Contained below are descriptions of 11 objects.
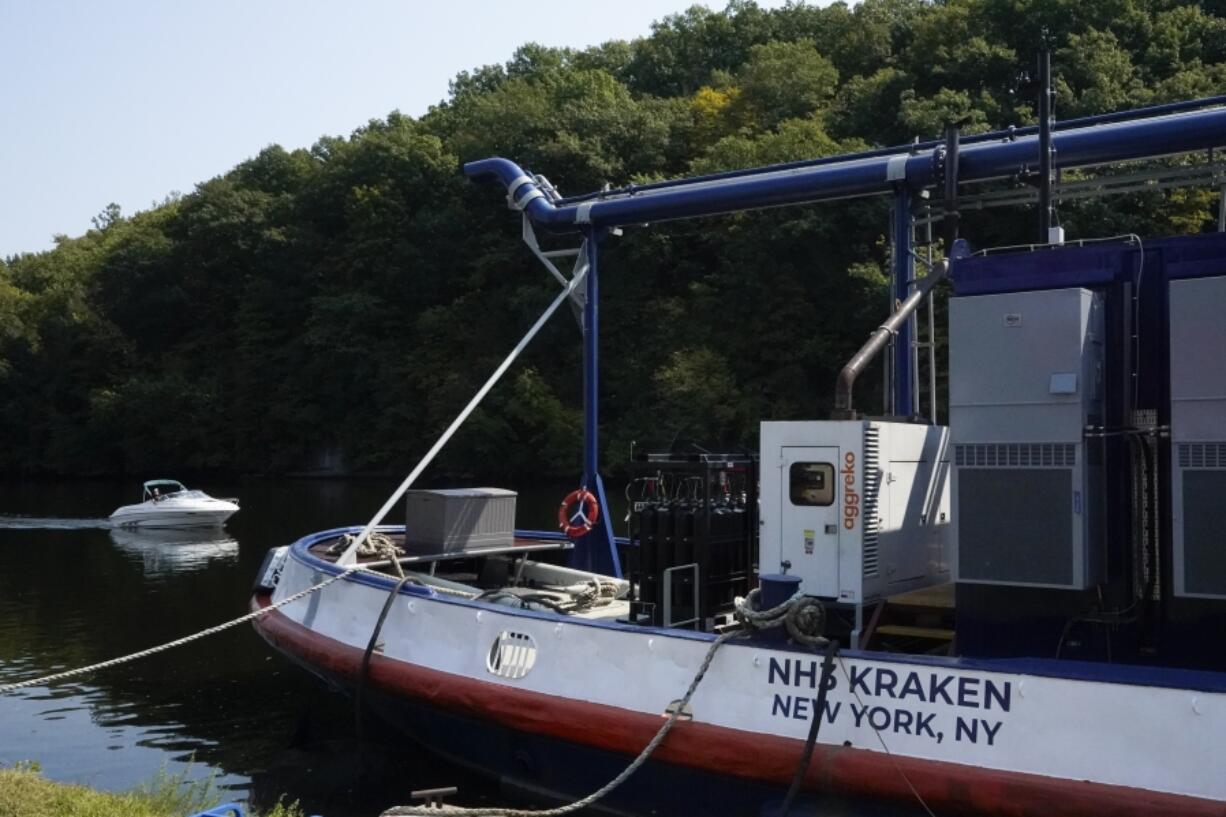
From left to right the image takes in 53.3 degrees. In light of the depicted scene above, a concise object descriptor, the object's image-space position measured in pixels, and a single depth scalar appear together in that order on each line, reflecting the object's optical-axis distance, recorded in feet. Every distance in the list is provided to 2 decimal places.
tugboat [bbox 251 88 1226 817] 23.16
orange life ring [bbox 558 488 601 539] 43.27
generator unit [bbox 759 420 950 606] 27.71
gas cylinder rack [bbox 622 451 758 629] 31.60
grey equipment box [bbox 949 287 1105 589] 24.38
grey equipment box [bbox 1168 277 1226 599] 23.16
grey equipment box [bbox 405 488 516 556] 43.42
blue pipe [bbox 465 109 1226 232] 31.99
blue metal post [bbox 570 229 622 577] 43.45
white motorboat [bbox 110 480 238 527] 120.06
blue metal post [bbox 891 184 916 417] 33.63
